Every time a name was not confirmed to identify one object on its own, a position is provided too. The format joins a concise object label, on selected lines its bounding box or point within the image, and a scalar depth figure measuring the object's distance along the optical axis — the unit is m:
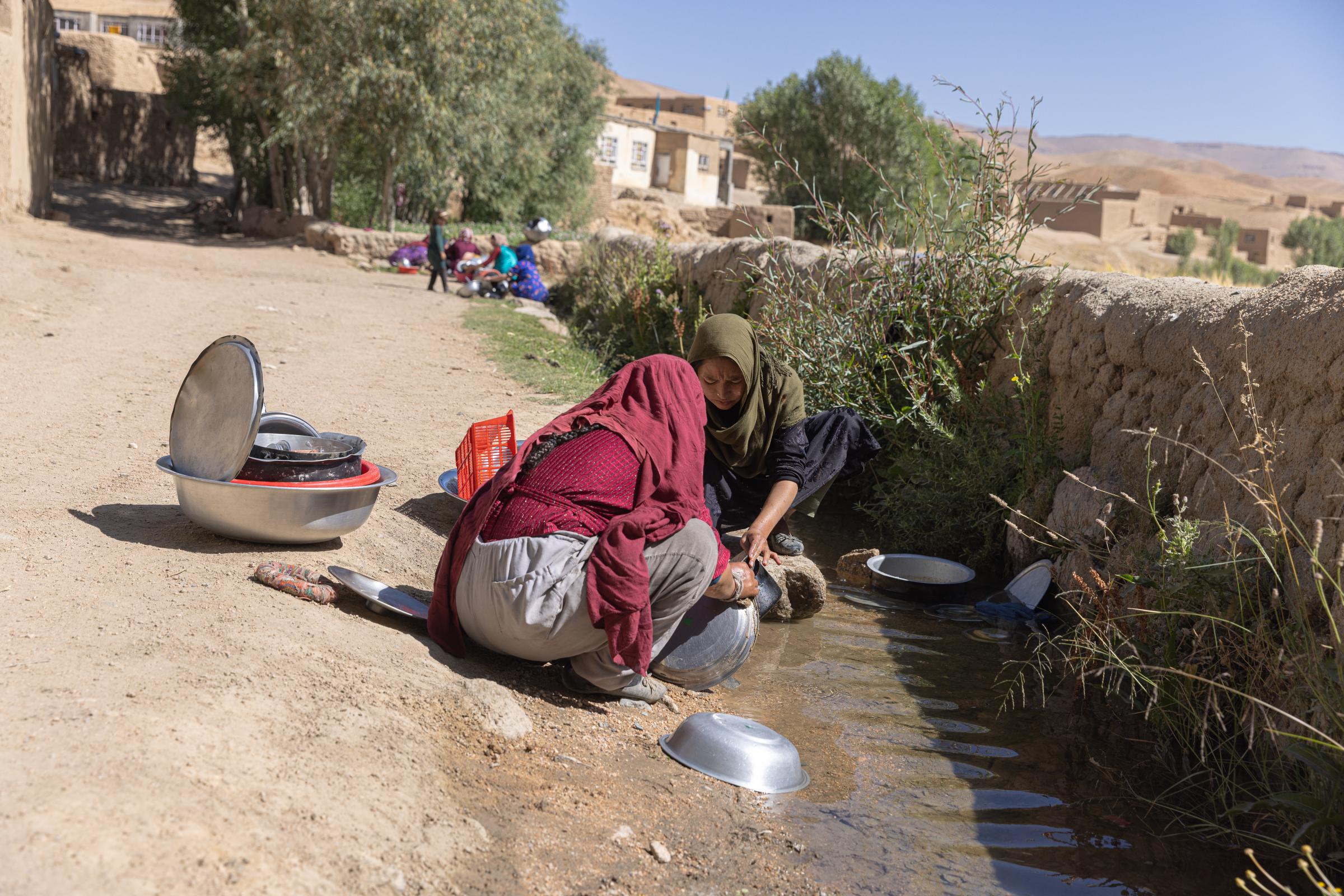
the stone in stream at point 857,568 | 4.91
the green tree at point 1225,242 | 38.06
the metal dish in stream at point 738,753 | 2.87
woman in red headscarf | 2.85
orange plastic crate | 4.44
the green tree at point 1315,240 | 40.75
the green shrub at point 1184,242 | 41.50
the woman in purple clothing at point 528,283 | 13.89
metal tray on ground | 3.26
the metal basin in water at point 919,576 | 4.58
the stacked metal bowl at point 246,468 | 3.31
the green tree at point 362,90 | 16.28
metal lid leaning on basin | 3.26
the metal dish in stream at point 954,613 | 4.51
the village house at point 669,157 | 39.12
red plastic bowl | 3.49
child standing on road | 13.65
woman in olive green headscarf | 3.88
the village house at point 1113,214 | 42.12
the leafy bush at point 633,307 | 9.24
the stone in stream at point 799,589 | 4.36
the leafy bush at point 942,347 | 5.08
